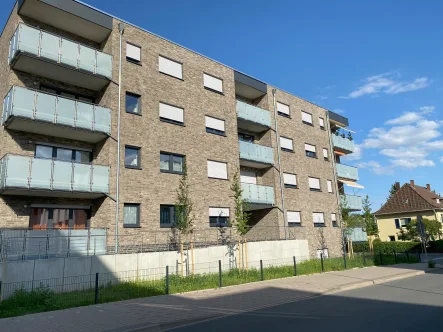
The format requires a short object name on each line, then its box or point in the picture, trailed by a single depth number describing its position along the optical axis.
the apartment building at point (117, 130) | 14.20
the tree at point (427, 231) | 39.31
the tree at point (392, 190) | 70.19
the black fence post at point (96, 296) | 10.07
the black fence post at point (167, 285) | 11.53
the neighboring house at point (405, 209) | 45.25
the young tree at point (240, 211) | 16.61
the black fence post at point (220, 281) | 12.67
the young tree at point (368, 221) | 26.09
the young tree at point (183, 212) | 15.49
